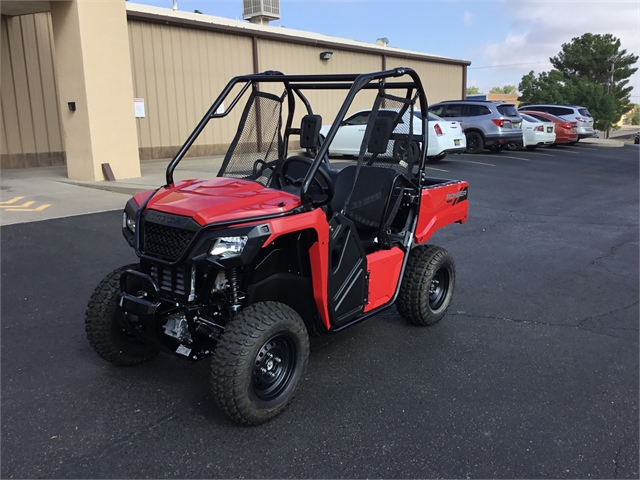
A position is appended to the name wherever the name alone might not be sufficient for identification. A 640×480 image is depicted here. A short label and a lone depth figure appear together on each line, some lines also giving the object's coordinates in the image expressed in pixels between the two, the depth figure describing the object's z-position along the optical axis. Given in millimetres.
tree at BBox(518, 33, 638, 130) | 57875
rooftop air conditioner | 22609
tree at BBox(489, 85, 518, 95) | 117406
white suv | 23281
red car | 22359
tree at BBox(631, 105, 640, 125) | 83600
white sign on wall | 14234
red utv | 2986
